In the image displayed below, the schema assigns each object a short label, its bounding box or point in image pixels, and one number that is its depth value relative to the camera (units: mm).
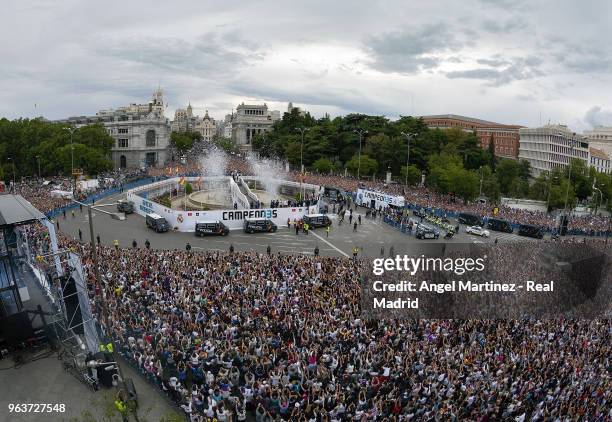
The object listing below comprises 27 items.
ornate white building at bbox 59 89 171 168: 107312
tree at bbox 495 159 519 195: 71812
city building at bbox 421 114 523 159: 122375
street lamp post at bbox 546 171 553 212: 53822
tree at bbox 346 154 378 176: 68625
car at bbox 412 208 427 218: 44488
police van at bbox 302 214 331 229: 39375
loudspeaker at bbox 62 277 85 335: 17094
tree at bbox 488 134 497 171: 82744
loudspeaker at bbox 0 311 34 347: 16656
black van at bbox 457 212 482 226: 43806
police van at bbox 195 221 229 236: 35719
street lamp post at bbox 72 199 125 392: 12153
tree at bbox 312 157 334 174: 72688
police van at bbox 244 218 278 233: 37281
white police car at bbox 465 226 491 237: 39906
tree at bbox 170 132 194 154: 123625
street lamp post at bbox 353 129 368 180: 66800
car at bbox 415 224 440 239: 37719
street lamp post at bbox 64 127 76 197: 58078
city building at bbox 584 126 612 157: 124688
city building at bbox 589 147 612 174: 110812
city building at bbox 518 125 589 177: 104750
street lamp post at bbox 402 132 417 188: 65181
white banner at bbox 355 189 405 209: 46656
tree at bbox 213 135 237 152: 140750
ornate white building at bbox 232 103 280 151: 154375
